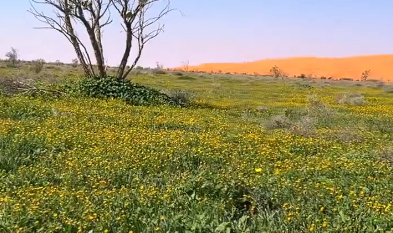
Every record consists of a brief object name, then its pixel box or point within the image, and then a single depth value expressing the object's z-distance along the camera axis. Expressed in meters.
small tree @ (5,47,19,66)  54.38
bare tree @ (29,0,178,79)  22.31
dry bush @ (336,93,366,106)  26.49
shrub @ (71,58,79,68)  57.08
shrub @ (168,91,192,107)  20.12
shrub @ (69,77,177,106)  19.27
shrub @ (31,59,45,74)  38.12
